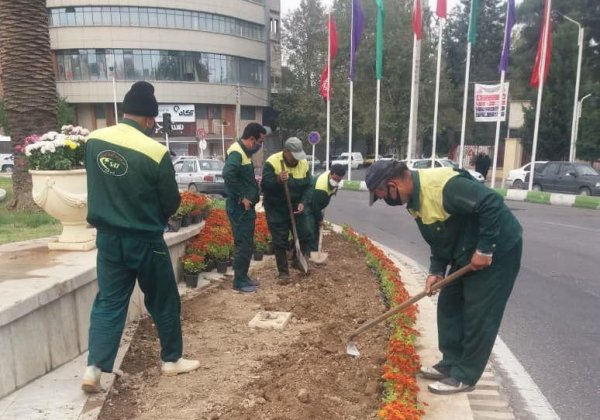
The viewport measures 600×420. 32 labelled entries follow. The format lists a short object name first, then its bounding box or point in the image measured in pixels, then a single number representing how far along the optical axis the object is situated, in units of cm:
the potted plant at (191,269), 577
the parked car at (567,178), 1728
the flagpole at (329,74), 2266
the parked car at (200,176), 1856
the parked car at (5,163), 3712
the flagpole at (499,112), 1852
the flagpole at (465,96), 1872
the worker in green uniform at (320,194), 660
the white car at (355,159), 3975
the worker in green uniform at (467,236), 304
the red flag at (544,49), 1698
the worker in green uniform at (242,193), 536
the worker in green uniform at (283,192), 579
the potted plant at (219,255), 634
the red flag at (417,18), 1983
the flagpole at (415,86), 2031
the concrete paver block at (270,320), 454
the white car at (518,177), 2055
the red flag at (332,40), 2288
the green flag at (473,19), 1817
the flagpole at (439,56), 1938
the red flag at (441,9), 1880
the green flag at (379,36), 2050
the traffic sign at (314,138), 2292
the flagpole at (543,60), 1697
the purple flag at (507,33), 1752
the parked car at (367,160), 4203
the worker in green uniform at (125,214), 310
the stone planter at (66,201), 458
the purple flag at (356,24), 2089
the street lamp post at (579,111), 2185
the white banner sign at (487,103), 1928
